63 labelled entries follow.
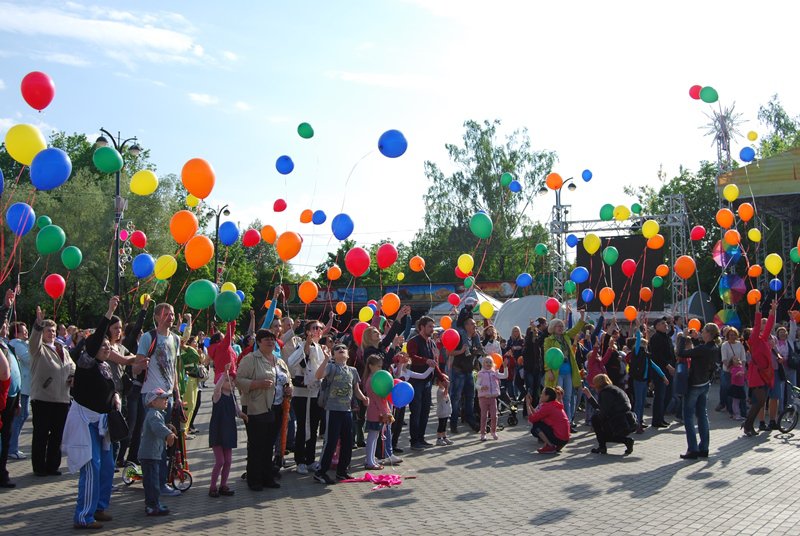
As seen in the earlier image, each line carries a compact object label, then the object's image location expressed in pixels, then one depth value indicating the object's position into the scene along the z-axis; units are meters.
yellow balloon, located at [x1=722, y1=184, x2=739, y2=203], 18.16
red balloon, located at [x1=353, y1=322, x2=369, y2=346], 11.08
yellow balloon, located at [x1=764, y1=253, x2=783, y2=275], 15.98
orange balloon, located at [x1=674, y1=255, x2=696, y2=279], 15.64
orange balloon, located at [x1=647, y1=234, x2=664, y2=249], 18.02
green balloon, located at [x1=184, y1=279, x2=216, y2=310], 8.27
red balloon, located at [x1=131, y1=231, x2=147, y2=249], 15.94
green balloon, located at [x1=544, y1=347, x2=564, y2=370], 11.65
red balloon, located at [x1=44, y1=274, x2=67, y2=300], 12.23
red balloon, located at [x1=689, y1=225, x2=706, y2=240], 18.99
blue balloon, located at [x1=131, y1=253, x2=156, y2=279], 12.77
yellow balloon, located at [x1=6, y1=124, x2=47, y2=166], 8.38
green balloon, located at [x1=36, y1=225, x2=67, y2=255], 10.91
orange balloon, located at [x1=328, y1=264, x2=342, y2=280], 15.00
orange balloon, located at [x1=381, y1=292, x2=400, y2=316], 13.31
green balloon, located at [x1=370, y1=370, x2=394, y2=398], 8.92
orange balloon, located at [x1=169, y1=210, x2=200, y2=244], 9.38
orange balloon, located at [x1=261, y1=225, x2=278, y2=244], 13.34
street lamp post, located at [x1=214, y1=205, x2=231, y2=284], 35.69
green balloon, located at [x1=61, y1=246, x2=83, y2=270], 12.95
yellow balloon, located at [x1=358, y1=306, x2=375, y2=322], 15.92
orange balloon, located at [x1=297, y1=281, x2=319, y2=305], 12.69
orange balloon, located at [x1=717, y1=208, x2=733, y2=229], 16.03
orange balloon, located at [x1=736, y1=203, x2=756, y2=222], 15.98
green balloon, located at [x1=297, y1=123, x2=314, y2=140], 12.30
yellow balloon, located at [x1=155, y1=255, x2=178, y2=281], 10.73
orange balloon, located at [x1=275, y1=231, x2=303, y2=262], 10.73
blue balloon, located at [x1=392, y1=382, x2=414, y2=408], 9.41
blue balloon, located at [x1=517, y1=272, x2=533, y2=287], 18.73
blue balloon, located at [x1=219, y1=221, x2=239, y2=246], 11.99
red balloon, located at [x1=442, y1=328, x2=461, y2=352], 11.43
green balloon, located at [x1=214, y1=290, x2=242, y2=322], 8.11
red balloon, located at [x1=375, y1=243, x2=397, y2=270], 11.93
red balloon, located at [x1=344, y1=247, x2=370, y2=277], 10.95
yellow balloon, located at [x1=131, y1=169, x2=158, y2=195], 9.95
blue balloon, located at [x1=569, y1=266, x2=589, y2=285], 17.71
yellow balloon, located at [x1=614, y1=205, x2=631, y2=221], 19.02
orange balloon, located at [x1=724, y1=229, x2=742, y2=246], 18.02
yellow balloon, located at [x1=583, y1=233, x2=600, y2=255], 16.50
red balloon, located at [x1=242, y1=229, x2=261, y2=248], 13.78
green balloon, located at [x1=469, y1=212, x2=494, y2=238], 12.50
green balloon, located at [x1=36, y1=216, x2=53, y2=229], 14.08
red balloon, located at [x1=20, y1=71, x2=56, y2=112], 8.63
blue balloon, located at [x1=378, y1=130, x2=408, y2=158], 10.38
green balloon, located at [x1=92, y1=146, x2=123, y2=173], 9.76
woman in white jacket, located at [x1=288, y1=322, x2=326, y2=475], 9.16
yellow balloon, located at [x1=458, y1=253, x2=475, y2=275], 14.88
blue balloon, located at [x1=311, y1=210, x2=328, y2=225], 14.45
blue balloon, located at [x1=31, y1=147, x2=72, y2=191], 7.96
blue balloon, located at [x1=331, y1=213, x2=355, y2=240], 12.16
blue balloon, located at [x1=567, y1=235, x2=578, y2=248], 23.48
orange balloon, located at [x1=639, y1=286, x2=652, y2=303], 18.88
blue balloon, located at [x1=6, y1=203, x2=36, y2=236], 9.47
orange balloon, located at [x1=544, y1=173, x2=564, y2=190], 17.58
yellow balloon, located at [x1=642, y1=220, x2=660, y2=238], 17.05
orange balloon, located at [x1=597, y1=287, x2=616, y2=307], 15.44
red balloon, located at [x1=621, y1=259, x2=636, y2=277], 17.64
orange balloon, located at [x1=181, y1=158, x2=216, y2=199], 9.01
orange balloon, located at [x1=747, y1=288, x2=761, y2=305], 16.70
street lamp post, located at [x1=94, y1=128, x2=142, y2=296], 18.58
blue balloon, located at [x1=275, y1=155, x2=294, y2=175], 12.91
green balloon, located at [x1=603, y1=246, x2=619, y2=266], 18.41
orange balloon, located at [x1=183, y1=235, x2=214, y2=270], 9.14
